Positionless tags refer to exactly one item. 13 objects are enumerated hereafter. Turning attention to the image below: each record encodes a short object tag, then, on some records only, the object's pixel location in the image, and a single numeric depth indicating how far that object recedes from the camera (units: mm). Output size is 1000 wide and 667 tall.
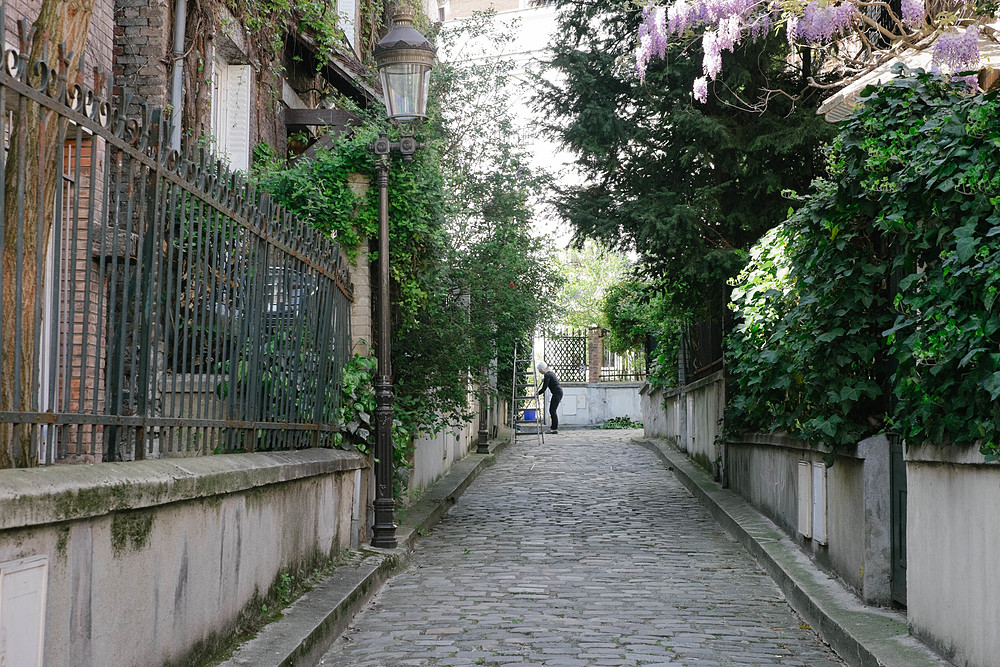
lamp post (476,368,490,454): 20516
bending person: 28531
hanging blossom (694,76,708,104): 11898
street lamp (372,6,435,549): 9188
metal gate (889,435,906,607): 6551
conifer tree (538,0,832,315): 12273
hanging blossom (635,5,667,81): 11594
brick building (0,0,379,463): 4012
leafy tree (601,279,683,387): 18609
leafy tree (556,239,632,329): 47125
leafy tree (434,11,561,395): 11953
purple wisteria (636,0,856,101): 10727
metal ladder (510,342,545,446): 25148
